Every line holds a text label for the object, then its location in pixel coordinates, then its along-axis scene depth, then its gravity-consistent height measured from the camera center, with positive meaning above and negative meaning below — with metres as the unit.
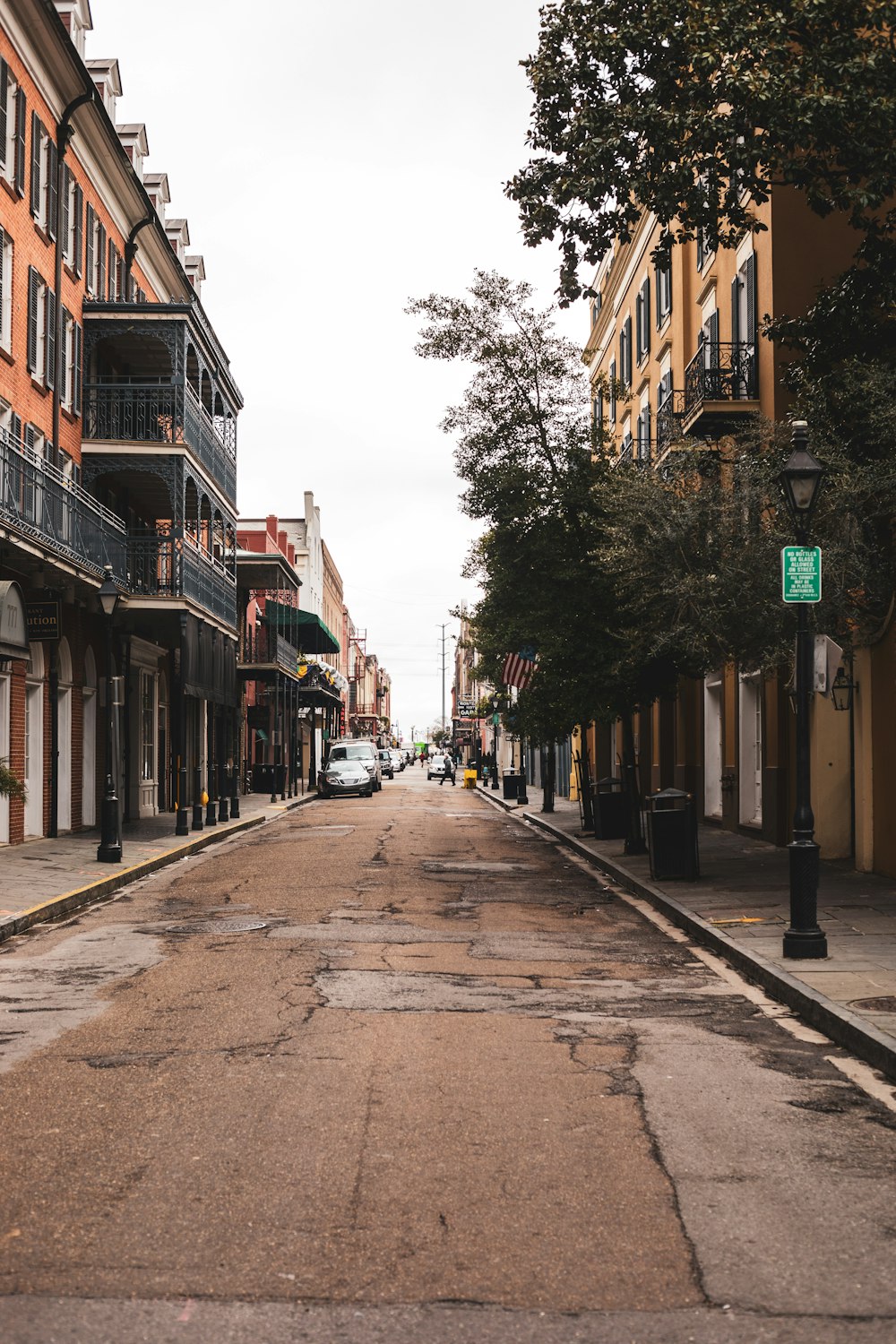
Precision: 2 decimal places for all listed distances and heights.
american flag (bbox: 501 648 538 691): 31.73 +1.39
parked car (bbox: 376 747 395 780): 83.44 -1.94
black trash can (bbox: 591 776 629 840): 25.36 -1.50
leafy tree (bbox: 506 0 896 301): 12.38 +5.62
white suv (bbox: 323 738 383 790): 53.44 -0.81
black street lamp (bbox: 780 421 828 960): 10.69 -0.40
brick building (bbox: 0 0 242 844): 21.86 +5.37
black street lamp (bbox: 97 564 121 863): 19.39 -1.10
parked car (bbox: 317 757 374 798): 49.44 -1.66
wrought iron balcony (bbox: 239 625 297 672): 45.31 +2.83
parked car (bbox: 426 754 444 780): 72.88 -1.94
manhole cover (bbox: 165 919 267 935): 13.12 -1.81
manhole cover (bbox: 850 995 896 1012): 8.59 -1.69
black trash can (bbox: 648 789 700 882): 16.98 -1.31
